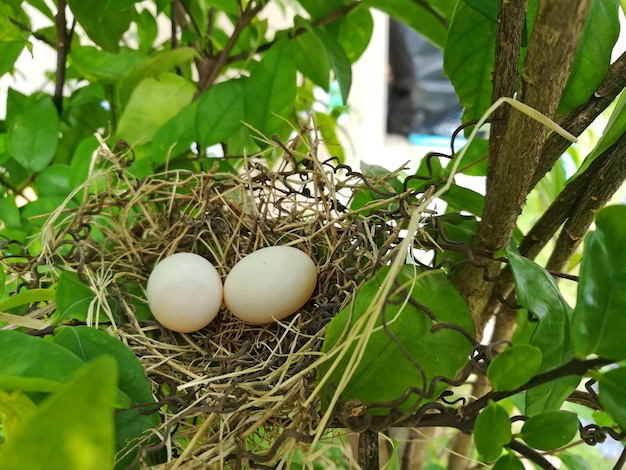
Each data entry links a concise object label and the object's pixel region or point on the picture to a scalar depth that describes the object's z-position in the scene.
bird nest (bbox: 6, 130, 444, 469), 0.26
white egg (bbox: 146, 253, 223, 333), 0.35
